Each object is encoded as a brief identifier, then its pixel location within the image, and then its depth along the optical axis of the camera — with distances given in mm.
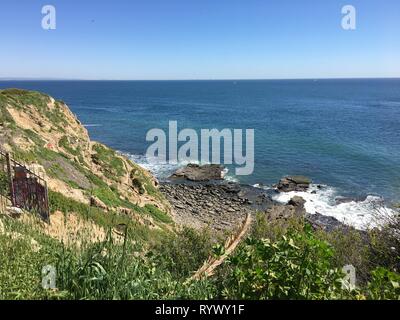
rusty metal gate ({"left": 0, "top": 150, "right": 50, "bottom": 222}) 14026
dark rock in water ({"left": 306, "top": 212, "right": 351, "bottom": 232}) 34531
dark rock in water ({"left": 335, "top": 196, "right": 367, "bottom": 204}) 39888
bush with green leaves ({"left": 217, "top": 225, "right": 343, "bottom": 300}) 5008
